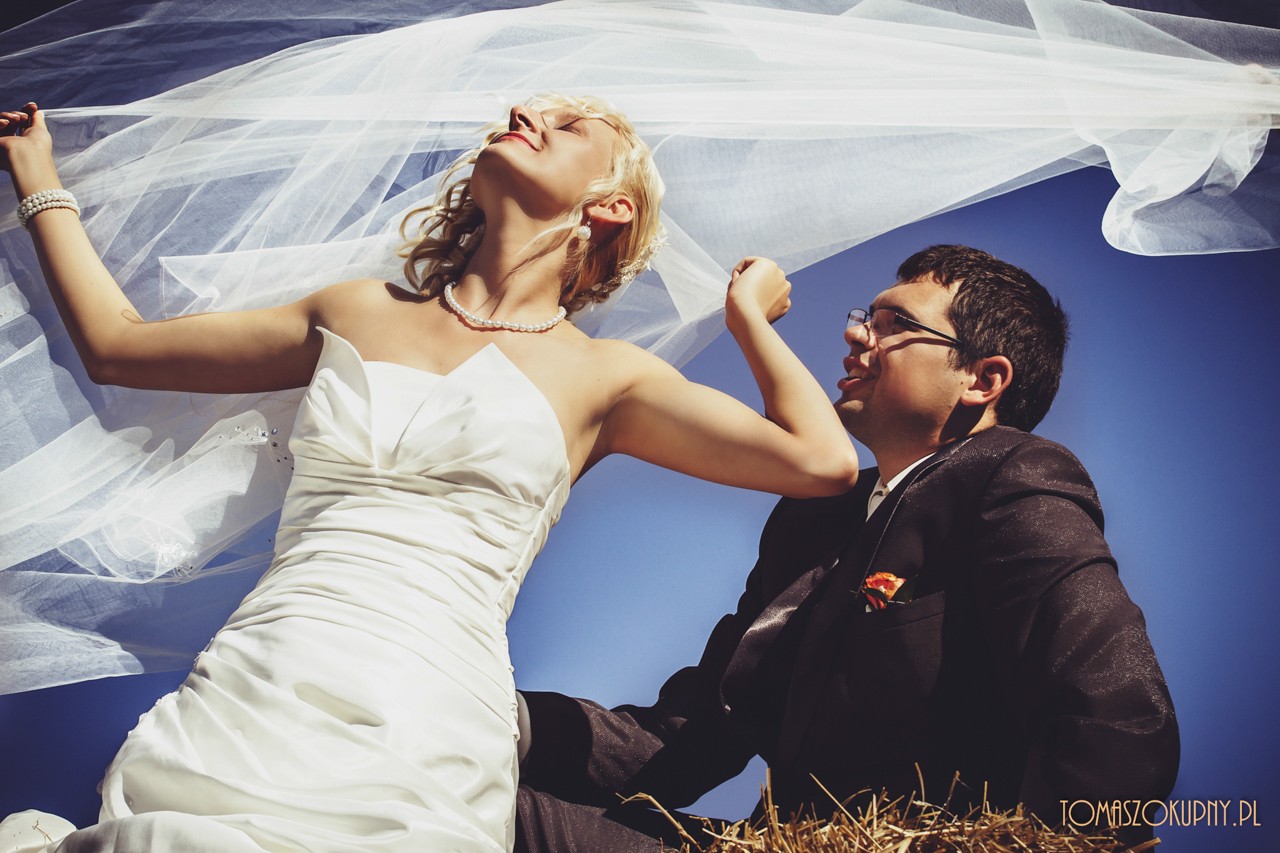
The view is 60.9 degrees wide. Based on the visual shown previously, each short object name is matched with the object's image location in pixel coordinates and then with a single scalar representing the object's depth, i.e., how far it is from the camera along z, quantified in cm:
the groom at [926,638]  175
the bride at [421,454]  140
